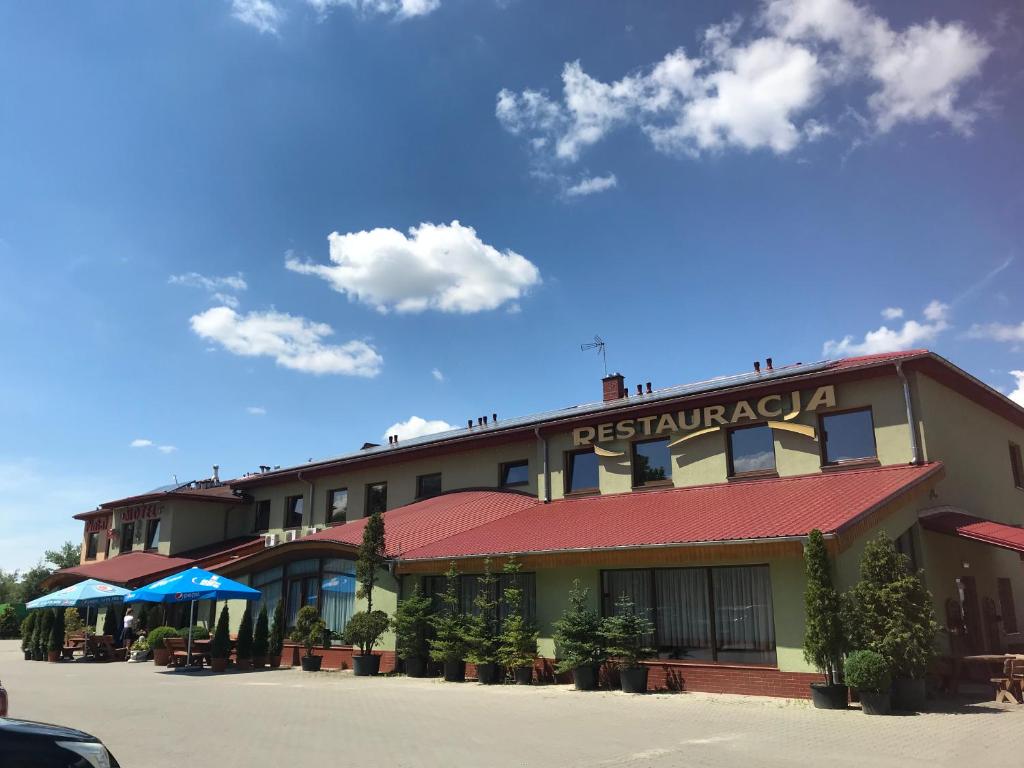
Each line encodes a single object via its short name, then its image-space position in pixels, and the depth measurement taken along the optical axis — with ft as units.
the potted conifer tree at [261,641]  71.10
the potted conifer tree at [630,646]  48.34
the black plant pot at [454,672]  57.21
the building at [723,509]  47.19
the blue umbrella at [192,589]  65.10
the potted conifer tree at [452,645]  57.21
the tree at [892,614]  39.19
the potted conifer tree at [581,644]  50.14
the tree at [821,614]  40.55
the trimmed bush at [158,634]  75.56
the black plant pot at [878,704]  38.11
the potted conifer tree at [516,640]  54.39
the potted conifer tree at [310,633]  67.05
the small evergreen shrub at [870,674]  38.04
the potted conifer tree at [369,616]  62.07
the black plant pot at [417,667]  60.95
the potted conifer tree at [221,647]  67.51
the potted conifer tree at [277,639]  72.33
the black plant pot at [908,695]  39.09
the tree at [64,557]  256.93
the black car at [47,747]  14.94
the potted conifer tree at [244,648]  70.64
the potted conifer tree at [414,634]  61.11
